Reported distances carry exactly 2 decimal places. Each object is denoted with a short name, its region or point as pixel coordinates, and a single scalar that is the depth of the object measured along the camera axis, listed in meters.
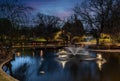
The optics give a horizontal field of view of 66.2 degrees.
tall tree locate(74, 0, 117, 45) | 15.99
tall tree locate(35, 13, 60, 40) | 21.55
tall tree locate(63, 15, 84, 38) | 18.98
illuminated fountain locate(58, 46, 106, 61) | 9.31
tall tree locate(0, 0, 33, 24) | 8.79
